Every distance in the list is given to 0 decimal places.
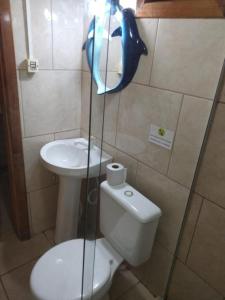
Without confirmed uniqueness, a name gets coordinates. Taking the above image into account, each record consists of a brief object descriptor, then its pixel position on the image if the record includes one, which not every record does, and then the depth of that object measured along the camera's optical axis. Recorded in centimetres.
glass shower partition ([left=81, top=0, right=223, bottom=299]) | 113
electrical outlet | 140
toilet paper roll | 127
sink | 153
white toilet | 111
